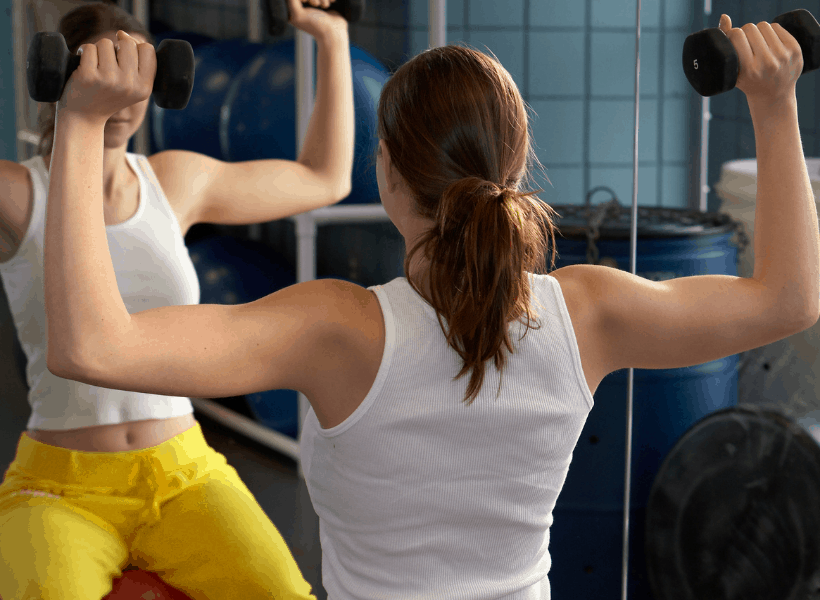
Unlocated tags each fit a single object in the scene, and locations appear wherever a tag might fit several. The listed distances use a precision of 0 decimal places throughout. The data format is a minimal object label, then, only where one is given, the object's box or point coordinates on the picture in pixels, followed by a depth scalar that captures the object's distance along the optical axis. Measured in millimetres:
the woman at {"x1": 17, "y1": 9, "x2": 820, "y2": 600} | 1968
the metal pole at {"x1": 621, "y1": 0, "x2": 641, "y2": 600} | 2587
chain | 3263
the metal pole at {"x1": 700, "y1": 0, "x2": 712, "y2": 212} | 4529
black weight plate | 2892
